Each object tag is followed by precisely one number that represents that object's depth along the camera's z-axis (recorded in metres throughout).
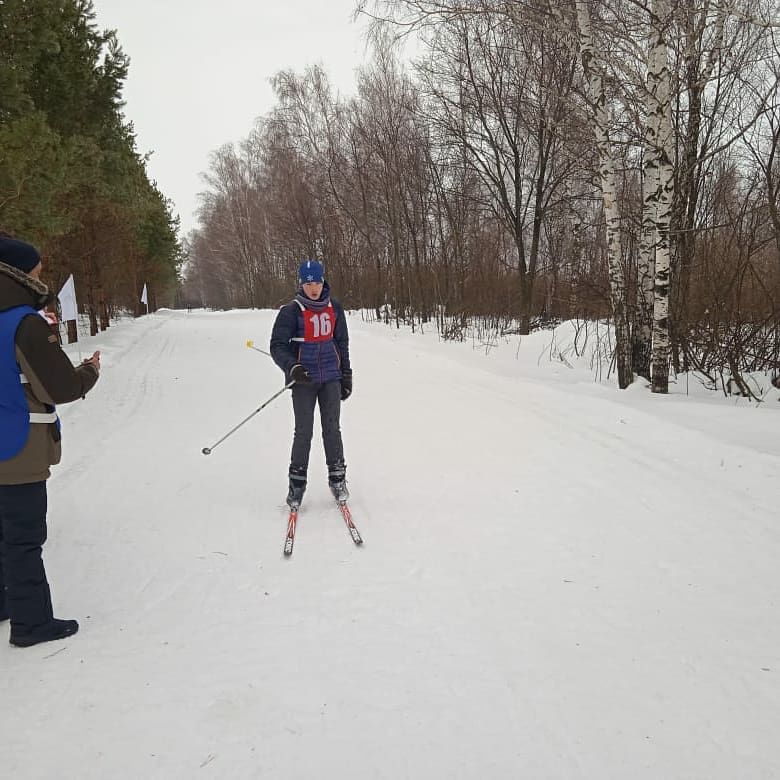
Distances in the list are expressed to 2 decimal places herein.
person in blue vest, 2.67
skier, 4.51
